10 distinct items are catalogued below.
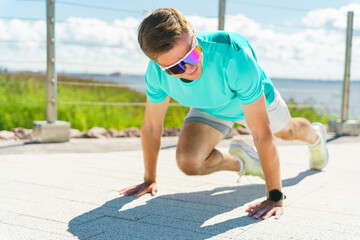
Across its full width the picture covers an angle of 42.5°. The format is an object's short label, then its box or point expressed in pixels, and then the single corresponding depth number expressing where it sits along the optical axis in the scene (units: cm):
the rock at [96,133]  547
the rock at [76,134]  545
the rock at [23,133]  515
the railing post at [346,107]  639
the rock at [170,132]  595
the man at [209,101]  210
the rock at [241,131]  639
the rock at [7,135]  510
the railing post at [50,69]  488
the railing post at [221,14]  560
